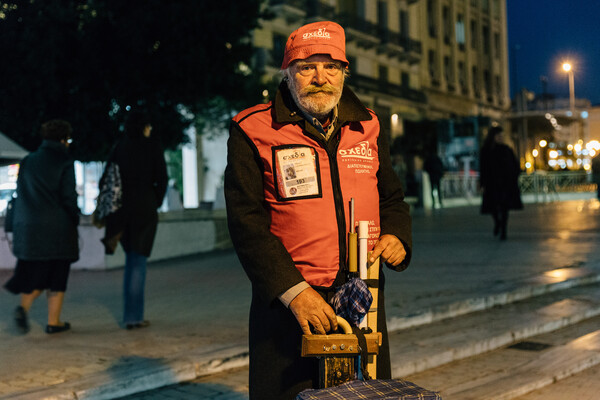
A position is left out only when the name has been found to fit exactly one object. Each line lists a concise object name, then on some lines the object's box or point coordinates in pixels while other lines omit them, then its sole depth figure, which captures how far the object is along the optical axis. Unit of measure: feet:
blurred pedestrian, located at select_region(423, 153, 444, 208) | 85.10
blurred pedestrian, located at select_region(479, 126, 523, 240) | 44.04
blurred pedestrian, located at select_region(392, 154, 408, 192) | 81.82
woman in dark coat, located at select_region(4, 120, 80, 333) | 20.58
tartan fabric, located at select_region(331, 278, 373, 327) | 7.98
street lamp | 155.04
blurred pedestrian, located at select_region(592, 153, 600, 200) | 57.77
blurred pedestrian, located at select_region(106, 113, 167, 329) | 21.13
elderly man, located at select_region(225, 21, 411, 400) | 8.44
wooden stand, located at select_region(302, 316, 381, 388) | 7.84
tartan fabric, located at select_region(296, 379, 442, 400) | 7.41
